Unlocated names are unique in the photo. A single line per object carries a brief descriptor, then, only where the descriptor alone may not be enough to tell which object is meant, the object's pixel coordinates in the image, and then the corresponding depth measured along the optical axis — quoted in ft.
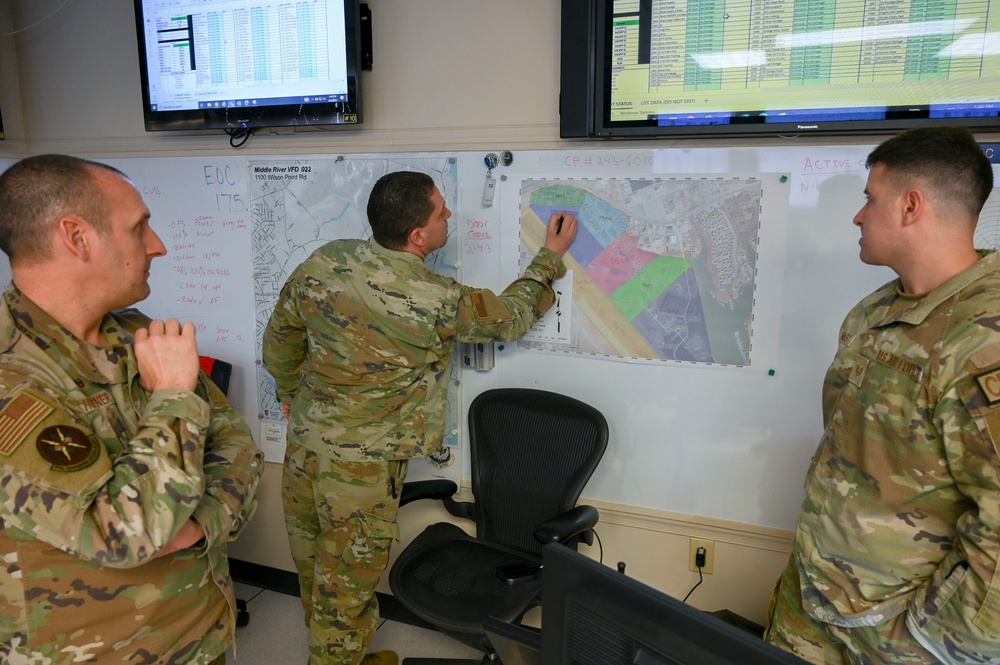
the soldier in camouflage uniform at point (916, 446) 3.69
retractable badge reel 7.37
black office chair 6.35
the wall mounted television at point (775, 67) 5.49
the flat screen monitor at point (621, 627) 1.97
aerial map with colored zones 6.54
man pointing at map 6.49
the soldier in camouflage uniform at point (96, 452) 3.28
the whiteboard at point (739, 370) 6.23
